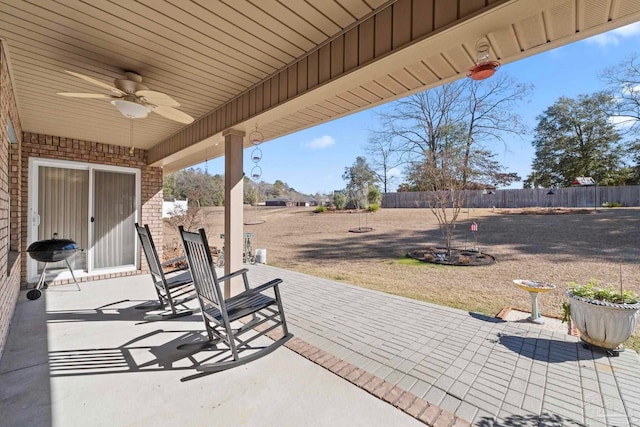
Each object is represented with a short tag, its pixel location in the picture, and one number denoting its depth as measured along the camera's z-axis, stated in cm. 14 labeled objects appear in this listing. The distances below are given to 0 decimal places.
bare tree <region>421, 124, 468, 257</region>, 827
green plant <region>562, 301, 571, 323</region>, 307
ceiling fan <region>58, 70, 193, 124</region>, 247
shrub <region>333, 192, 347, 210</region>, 2086
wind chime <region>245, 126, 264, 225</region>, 388
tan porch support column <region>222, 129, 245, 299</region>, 347
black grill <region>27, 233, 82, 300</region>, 399
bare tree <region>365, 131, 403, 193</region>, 1440
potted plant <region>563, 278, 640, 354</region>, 256
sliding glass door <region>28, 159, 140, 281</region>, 496
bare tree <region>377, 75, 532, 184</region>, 1194
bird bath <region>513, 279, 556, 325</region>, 340
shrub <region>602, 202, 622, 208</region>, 1567
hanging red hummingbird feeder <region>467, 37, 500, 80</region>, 166
